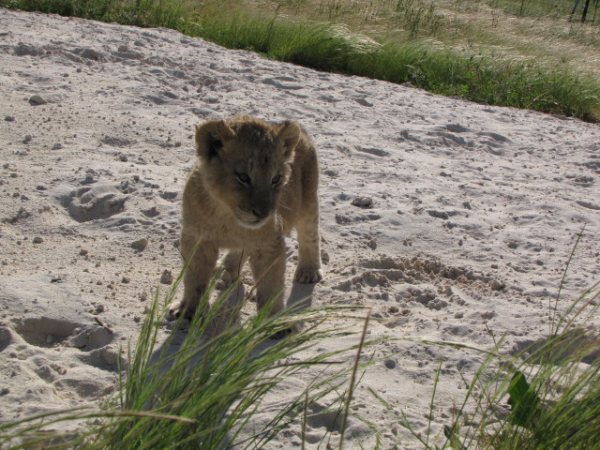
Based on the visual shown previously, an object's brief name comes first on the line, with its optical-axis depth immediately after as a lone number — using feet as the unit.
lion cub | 16.33
